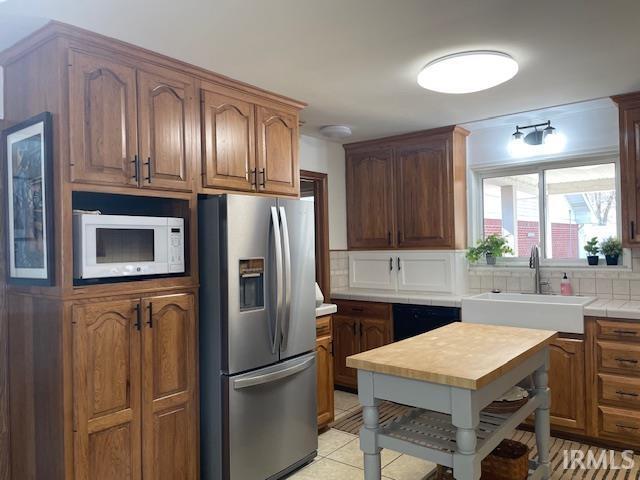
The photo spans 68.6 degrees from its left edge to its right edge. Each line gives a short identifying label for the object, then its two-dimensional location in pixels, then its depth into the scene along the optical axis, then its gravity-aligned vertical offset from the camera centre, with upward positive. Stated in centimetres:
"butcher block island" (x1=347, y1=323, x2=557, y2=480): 177 -60
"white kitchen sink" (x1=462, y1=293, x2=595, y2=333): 316 -50
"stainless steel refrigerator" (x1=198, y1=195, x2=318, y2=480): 244 -48
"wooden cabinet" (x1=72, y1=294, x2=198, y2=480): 203 -65
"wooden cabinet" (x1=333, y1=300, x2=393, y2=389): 404 -76
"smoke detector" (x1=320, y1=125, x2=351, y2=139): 386 +96
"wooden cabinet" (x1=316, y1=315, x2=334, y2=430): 328 -88
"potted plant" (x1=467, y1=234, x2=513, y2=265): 404 -6
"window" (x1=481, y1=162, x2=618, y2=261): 372 +28
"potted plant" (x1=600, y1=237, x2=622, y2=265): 352 -8
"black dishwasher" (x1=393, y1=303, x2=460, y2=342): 374 -61
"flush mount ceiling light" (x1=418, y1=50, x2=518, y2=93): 244 +94
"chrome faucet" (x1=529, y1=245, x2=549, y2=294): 374 -19
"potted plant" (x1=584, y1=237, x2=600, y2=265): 363 -9
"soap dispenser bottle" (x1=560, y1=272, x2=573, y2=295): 367 -36
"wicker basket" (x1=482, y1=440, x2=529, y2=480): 231 -110
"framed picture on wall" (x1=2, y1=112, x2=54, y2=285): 201 +24
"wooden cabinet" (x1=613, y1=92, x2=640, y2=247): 318 +50
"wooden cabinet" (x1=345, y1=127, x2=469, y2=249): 405 +49
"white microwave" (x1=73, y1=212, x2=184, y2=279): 203 +3
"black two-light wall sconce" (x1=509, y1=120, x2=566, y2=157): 377 +83
